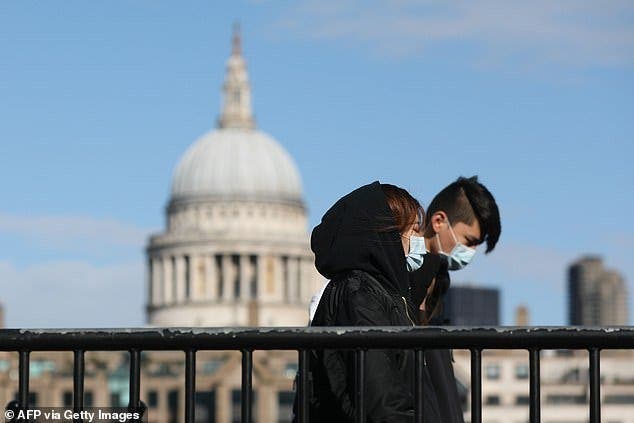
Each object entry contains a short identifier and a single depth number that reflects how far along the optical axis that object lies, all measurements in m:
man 11.38
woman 8.46
